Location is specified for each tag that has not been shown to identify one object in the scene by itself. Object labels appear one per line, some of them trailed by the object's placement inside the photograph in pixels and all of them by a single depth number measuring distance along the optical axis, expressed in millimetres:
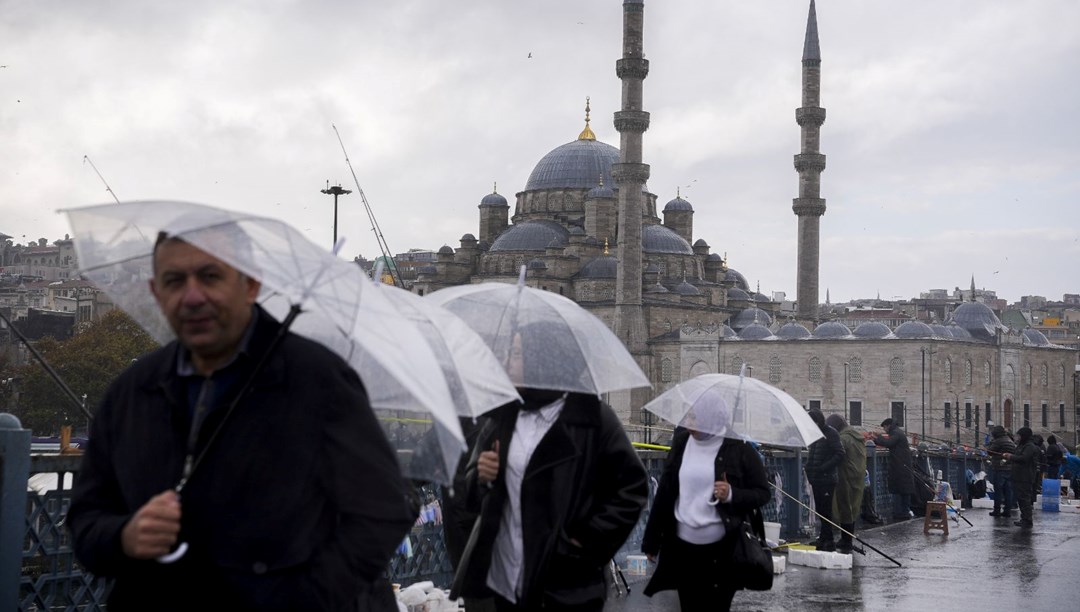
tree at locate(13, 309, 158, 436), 35159
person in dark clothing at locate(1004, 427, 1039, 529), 13625
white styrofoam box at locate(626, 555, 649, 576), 8570
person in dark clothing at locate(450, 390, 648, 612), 3967
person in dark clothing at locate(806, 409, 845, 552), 10602
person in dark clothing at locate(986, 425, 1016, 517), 15219
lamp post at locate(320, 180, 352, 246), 24031
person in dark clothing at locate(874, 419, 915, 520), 13852
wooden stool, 12234
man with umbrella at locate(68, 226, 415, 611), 2418
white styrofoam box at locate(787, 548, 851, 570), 9352
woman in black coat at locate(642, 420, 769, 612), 5145
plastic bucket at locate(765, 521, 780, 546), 9938
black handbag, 5137
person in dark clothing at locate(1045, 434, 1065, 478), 19625
